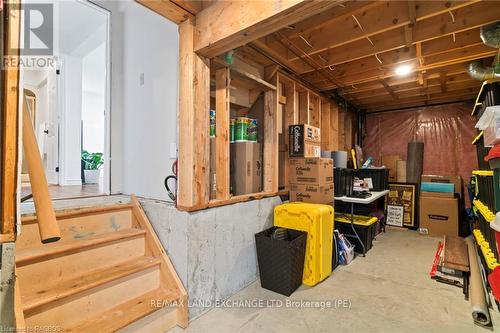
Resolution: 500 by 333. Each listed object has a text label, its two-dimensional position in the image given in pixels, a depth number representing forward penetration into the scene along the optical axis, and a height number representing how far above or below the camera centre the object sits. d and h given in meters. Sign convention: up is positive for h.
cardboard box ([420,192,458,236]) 3.97 -0.77
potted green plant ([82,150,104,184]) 5.64 +0.06
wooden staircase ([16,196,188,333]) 1.49 -0.74
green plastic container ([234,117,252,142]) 2.56 +0.41
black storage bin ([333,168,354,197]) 3.42 -0.19
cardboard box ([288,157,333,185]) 2.83 -0.03
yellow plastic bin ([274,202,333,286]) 2.38 -0.60
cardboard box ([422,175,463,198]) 4.36 -0.21
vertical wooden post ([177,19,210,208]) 1.91 +0.37
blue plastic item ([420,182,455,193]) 4.14 -0.33
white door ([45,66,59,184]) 4.73 +0.72
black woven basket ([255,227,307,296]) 2.20 -0.86
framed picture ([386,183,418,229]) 4.55 -0.66
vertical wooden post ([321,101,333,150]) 4.35 +0.73
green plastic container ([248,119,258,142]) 2.65 +0.41
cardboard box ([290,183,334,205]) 2.80 -0.29
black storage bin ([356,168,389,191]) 4.28 -0.14
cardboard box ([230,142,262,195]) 2.57 +0.03
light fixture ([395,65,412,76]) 3.18 +1.30
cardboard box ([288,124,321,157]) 2.97 +0.34
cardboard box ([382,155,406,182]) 5.27 +0.09
